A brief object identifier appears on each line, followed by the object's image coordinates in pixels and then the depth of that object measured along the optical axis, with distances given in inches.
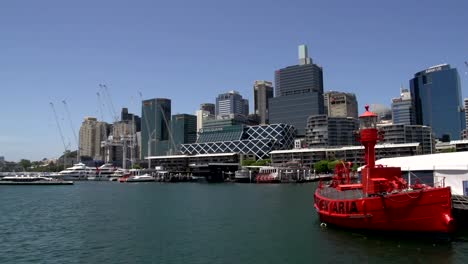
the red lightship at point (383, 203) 1604.3
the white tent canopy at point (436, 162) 2107.5
